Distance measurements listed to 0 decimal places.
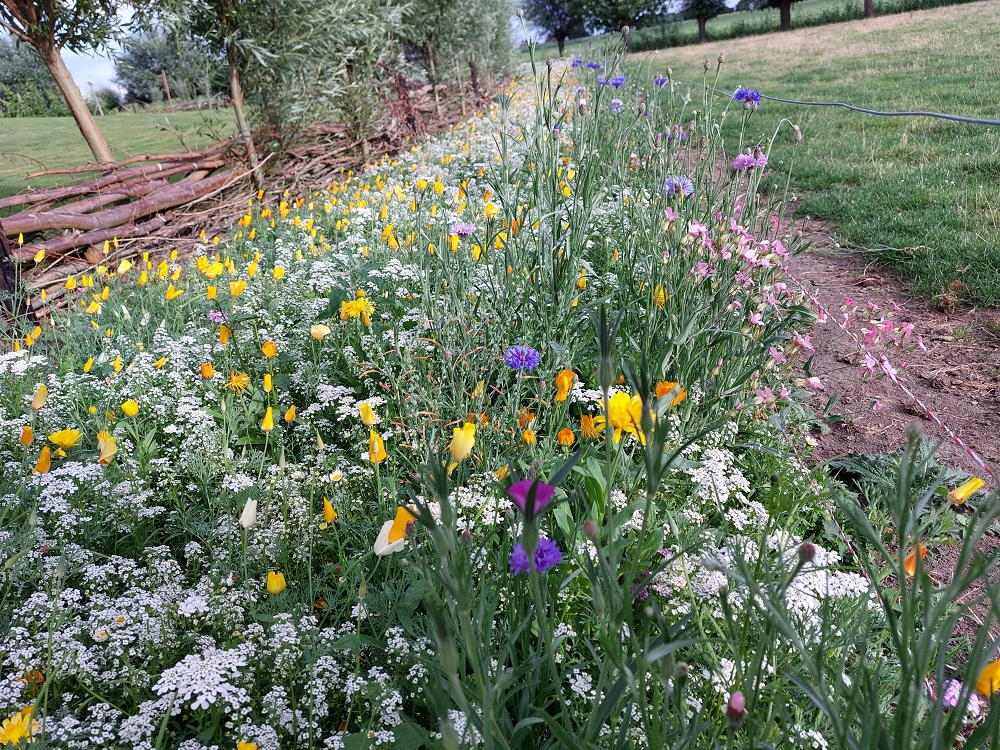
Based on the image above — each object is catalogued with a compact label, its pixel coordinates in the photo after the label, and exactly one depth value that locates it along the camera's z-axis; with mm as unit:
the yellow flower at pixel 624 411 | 488
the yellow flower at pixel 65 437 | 777
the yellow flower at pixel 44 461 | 715
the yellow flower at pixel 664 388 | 561
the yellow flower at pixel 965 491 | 544
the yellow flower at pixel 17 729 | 523
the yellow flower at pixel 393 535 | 499
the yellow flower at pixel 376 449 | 706
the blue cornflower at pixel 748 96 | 984
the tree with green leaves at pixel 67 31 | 1831
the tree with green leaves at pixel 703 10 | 32121
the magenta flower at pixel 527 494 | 341
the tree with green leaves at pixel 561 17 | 34974
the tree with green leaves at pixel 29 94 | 15348
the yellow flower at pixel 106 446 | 769
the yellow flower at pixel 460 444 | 529
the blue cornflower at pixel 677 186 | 999
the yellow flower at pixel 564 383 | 752
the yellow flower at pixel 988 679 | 436
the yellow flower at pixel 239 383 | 997
